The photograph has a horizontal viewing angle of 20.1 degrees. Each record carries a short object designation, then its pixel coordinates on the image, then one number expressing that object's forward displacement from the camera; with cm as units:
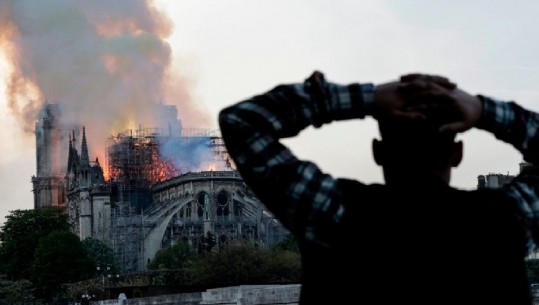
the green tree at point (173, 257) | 13050
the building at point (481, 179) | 11152
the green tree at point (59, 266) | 12850
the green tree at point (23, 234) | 14462
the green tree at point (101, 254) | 13350
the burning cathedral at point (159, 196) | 14925
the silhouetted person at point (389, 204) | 428
